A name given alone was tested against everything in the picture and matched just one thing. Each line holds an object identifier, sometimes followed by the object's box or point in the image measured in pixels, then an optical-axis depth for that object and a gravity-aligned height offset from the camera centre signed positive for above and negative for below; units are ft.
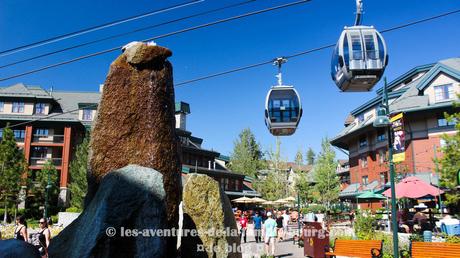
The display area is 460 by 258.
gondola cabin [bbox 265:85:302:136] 41.98 +9.80
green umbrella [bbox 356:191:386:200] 87.50 +0.65
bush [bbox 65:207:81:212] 117.56 -4.34
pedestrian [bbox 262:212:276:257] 50.16 -4.66
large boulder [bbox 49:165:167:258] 15.17 -0.96
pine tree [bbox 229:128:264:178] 224.74 +24.36
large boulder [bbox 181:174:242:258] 23.61 -1.37
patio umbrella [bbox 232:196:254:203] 134.62 -1.13
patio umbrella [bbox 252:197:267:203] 133.58 -1.08
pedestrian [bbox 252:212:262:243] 63.61 -4.78
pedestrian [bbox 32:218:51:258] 32.89 -3.81
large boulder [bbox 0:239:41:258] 15.51 -2.23
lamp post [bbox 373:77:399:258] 32.35 +4.93
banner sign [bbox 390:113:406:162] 35.47 +5.70
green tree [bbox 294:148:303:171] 183.09 +18.66
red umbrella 62.28 +1.51
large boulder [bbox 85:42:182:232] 20.43 +3.87
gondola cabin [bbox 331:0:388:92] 30.53 +11.25
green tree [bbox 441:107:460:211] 65.92 +6.23
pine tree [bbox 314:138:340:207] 138.62 +6.26
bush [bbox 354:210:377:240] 54.24 -4.14
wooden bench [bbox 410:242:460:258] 31.68 -4.31
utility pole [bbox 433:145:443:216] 67.32 +5.11
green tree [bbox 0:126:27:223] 106.63 +7.23
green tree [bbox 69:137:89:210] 120.79 +5.91
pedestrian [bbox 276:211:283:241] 76.43 -5.80
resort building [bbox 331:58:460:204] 109.81 +24.33
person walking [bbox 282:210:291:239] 80.08 -5.27
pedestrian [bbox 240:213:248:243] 67.51 -4.94
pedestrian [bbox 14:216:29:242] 33.35 -3.02
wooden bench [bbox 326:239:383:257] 37.65 -5.04
